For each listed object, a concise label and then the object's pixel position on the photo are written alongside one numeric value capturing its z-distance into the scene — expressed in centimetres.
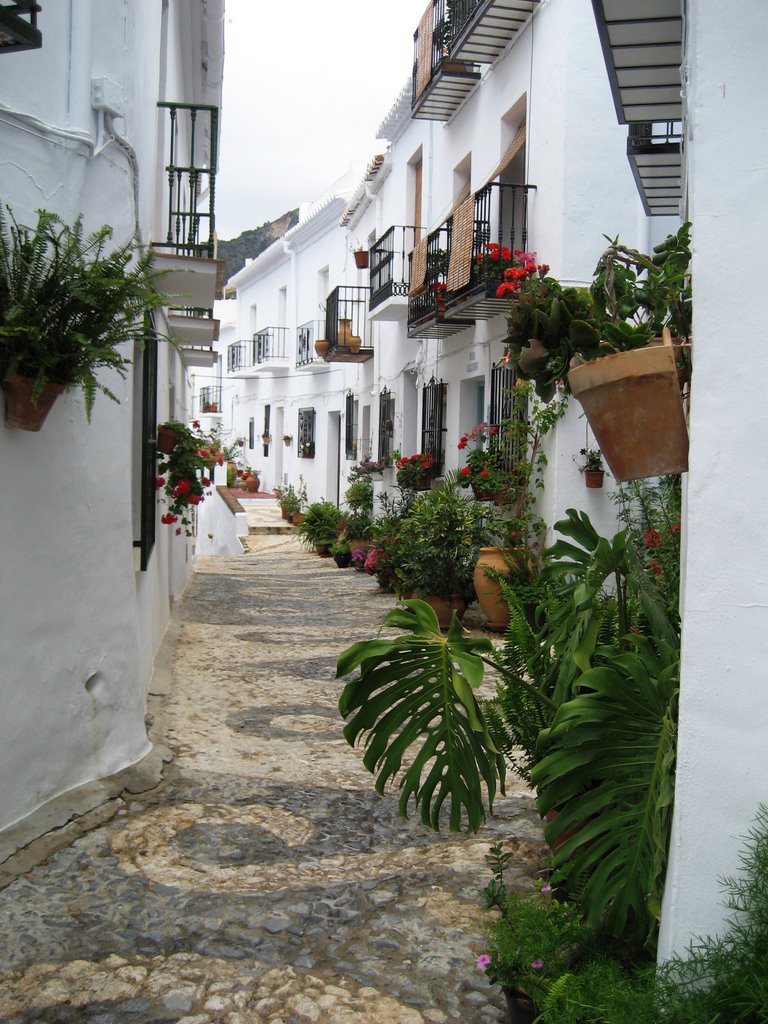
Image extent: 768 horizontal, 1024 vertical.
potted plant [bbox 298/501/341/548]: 1615
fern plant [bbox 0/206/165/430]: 362
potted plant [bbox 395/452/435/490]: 1159
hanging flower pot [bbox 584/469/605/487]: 832
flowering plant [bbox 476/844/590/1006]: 264
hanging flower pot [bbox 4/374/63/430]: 366
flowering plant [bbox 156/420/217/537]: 721
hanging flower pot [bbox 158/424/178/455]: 713
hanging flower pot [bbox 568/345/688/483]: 245
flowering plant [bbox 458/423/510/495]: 901
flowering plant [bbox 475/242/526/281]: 887
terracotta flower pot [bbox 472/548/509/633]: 867
